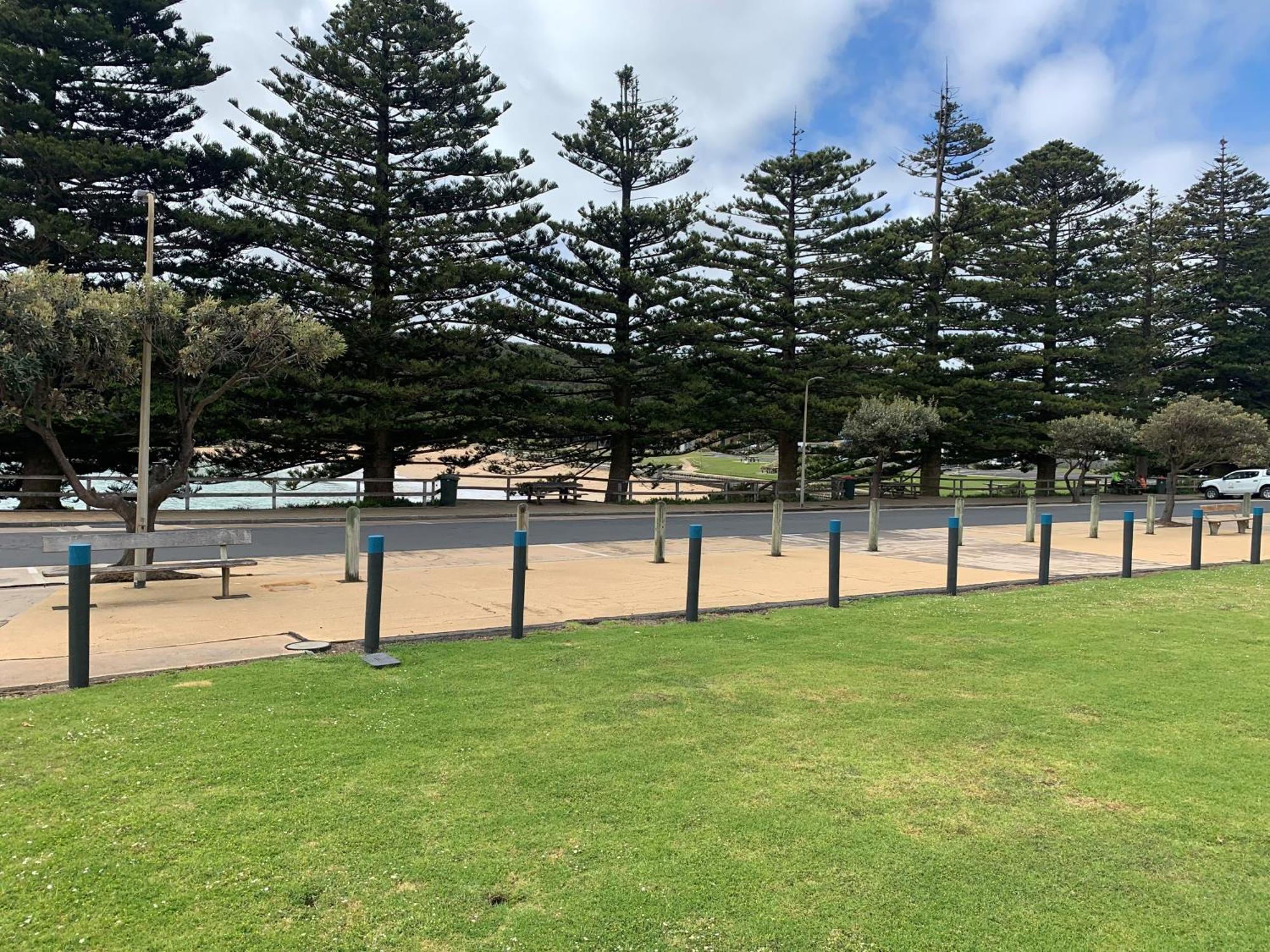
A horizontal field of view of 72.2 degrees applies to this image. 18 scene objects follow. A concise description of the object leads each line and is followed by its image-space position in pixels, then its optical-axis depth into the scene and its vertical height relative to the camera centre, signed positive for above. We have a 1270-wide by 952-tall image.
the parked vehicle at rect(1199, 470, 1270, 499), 40.75 -0.13
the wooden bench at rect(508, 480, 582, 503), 30.98 -1.17
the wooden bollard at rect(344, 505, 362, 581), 11.23 -1.26
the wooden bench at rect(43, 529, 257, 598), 8.95 -1.08
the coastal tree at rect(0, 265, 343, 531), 9.40 +1.17
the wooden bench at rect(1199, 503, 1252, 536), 21.03 -1.02
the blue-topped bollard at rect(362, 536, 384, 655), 6.84 -1.14
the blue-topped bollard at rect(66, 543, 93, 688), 5.75 -1.20
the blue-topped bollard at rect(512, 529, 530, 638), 7.58 -1.17
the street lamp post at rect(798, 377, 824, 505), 32.06 -0.62
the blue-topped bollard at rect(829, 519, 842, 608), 9.43 -1.01
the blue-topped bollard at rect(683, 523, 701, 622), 8.45 -1.07
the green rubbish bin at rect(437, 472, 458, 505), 28.06 -1.14
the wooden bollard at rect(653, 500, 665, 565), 13.97 -1.27
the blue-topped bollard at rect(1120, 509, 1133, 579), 12.62 -1.14
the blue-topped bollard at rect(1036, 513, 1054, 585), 11.52 -0.92
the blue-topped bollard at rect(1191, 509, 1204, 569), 13.73 -0.88
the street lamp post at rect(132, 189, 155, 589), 10.53 +0.03
